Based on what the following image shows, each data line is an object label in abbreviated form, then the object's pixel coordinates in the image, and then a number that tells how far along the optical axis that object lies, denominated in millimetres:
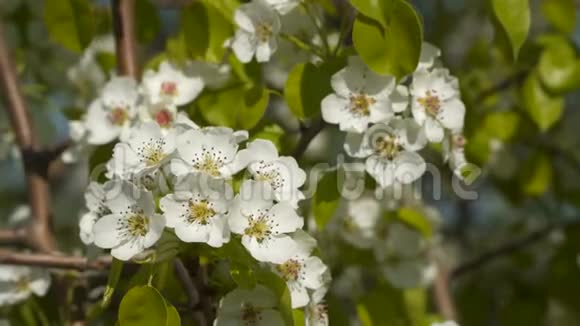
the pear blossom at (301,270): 957
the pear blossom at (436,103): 981
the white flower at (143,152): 937
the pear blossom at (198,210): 917
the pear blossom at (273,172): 941
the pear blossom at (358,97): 976
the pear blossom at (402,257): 1127
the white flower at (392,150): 983
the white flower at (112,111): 1047
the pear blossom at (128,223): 924
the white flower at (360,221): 1101
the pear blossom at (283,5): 992
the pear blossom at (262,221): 925
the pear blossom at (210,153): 930
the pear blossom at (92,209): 958
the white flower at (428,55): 990
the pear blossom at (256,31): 998
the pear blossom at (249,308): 944
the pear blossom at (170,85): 1032
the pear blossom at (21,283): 1054
